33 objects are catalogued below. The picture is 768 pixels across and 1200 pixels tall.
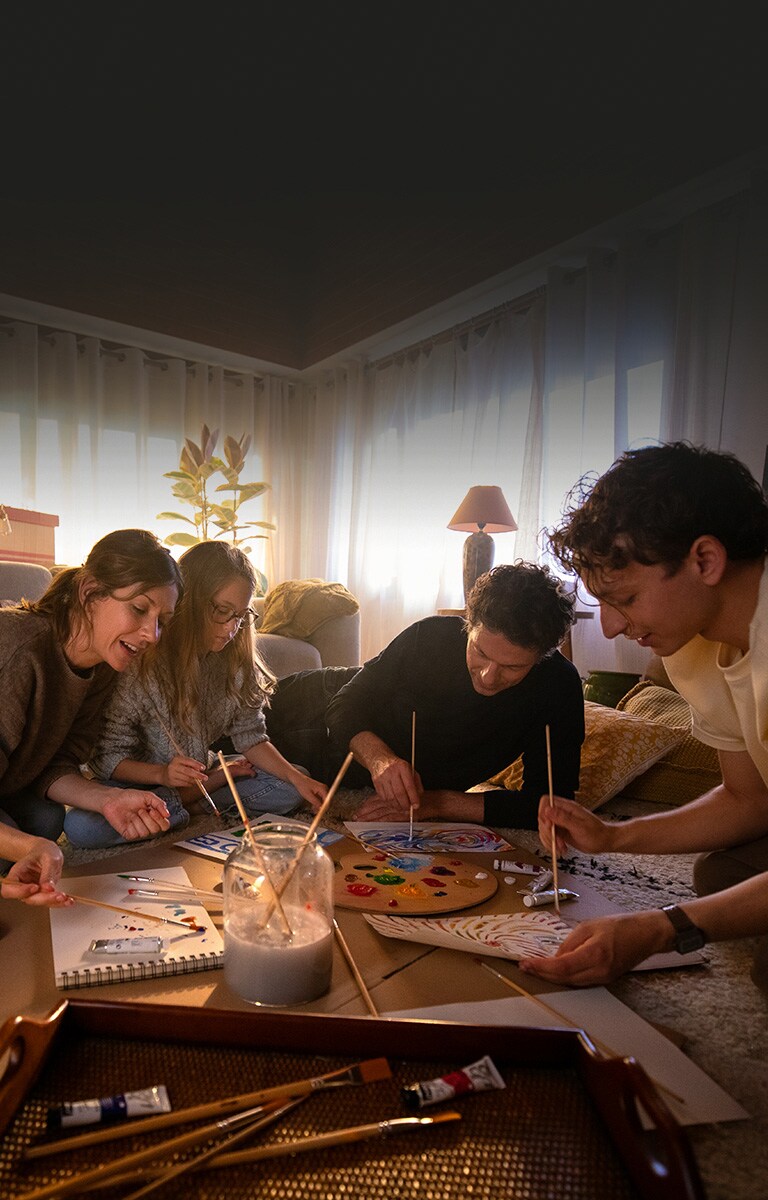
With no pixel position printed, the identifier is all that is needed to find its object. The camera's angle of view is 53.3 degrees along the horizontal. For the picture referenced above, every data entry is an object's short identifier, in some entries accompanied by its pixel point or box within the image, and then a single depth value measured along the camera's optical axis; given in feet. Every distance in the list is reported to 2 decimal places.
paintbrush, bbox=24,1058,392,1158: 1.82
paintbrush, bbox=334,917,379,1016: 2.62
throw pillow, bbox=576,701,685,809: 7.75
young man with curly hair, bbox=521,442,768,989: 3.49
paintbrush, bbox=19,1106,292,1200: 1.69
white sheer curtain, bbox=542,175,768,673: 9.88
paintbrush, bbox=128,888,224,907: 3.34
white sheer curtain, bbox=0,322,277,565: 15.72
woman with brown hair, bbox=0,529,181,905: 4.77
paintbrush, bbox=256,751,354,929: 2.66
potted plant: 13.23
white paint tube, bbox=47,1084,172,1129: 1.87
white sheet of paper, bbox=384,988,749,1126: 2.36
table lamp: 12.01
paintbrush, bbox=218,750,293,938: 2.63
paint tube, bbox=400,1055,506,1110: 2.01
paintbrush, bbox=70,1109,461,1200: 1.83
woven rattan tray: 1.78
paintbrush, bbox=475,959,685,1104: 2.40
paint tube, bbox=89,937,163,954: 2.84
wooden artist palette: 3.45
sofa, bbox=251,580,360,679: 10.78
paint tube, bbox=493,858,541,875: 3.95
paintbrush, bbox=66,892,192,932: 3.09
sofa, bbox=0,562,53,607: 8.42
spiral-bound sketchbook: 2.75
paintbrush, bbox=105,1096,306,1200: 1.73
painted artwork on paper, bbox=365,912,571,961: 3.07
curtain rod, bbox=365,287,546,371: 13.61
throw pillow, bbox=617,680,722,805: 7.88
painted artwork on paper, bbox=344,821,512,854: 4.30
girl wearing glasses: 5.99
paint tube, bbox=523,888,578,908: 3.53
